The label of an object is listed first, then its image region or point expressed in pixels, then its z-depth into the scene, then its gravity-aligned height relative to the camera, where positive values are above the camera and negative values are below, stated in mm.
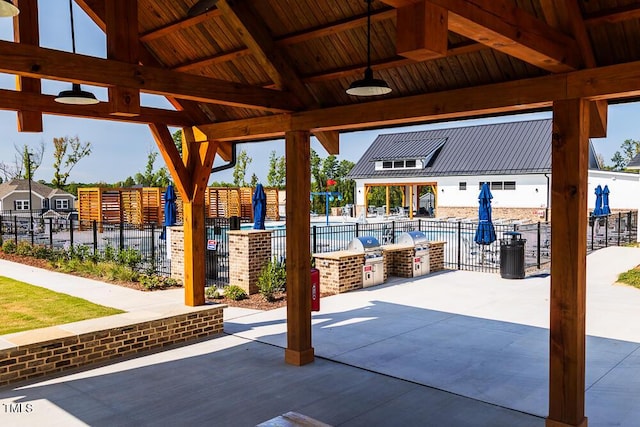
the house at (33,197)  51312 +853
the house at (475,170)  33656 +2041
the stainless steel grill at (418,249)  14406 -1349
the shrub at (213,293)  11570 -1974
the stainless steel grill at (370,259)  13008 -1452
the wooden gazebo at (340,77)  4664 +1285
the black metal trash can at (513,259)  13641 -1583
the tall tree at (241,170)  54125 +3280
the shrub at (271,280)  11414 -1714
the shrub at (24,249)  18188 -1472
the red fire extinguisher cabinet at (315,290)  7996 -1331
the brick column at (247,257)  11844 -1222
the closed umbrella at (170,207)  16484 -109
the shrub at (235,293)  11500 -1953
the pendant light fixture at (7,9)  3548 +1340
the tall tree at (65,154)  46344 +4550
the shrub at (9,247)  18938 -1442
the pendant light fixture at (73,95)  6156 +1273
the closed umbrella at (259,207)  13674 -133
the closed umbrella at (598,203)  23180 -309
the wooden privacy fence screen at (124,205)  32750 -16
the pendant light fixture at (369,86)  5207 +1110
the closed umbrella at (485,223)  15477 -721
